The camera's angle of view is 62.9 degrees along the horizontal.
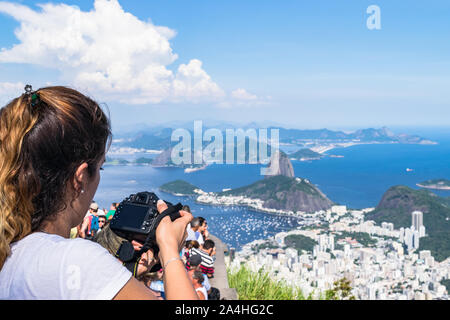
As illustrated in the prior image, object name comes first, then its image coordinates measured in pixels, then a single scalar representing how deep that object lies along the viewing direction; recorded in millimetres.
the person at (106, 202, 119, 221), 5073
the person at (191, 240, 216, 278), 4978
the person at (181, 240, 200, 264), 5127
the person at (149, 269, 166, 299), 3246
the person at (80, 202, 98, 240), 4621
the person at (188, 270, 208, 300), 4107
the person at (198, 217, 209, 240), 6198
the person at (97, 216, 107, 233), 5316
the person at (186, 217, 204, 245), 5630
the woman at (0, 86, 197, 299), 897
